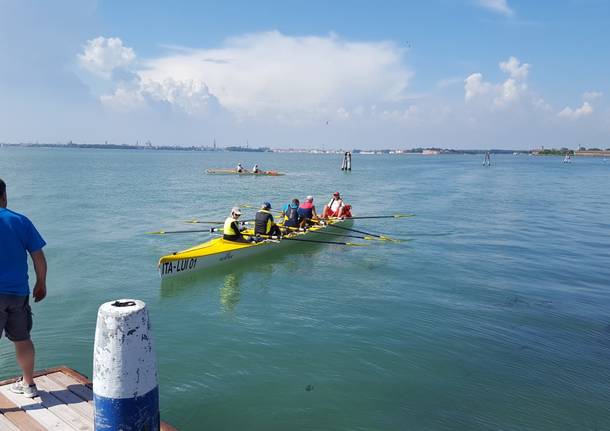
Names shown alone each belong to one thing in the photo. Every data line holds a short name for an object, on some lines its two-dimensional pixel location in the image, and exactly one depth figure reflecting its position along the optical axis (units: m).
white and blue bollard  3.73
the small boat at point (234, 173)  59.19
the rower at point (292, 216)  19.56
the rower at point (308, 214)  20.14
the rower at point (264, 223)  17.20
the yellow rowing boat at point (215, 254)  13.93
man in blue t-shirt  5.00
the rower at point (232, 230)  16.09
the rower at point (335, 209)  23.16
